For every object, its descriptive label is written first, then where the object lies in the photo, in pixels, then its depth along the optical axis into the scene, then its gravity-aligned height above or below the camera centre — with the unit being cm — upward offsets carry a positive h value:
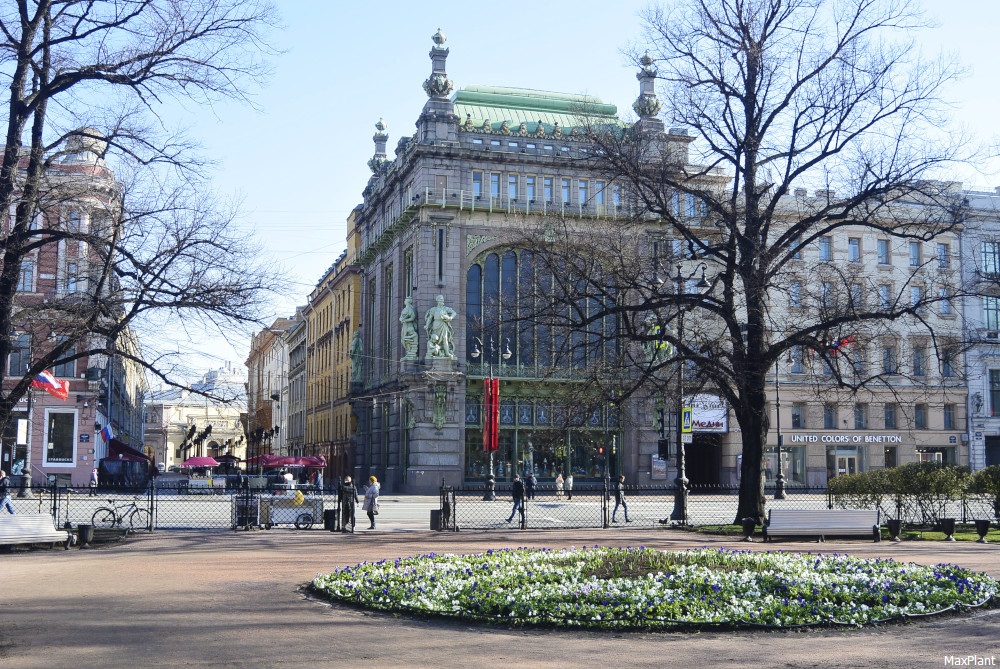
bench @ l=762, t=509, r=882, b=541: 2497 -197
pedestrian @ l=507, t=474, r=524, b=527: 3174 -155
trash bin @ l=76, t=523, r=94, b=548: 2407 -215
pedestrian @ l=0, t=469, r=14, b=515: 2811 -148
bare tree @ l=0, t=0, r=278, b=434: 1967 +442
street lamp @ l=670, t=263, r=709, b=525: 3020 -60
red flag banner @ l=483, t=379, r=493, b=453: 5256 +137
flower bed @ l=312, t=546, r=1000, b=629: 1292 -204
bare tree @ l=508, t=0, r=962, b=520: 2711 +635
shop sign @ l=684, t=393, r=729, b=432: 6184 +131
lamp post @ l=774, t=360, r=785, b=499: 5083 -204
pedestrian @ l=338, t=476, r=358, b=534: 2956 -179
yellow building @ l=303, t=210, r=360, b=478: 7775 +697
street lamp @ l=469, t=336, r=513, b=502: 5250 +154
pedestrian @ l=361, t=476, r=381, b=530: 3095 -174
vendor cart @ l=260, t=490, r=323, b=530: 3053 -211
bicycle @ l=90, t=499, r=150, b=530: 2778 -224
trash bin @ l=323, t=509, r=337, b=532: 3005 -226
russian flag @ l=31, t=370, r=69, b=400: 3503 +203
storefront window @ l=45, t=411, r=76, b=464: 5662 +35
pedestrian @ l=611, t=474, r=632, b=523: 3434 -181
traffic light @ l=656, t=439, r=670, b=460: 3253 -19
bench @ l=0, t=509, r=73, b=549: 2281 -194
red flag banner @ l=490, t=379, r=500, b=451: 5278 +133
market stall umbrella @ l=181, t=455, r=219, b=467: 6812 -131
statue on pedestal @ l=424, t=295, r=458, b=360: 5475 +591
